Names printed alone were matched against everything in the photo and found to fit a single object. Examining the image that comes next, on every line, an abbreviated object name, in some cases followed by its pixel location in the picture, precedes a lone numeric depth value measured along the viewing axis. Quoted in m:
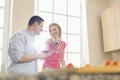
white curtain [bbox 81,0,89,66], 3.44
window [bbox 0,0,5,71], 2.85
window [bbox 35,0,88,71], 3.36
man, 1.32
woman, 2.11
